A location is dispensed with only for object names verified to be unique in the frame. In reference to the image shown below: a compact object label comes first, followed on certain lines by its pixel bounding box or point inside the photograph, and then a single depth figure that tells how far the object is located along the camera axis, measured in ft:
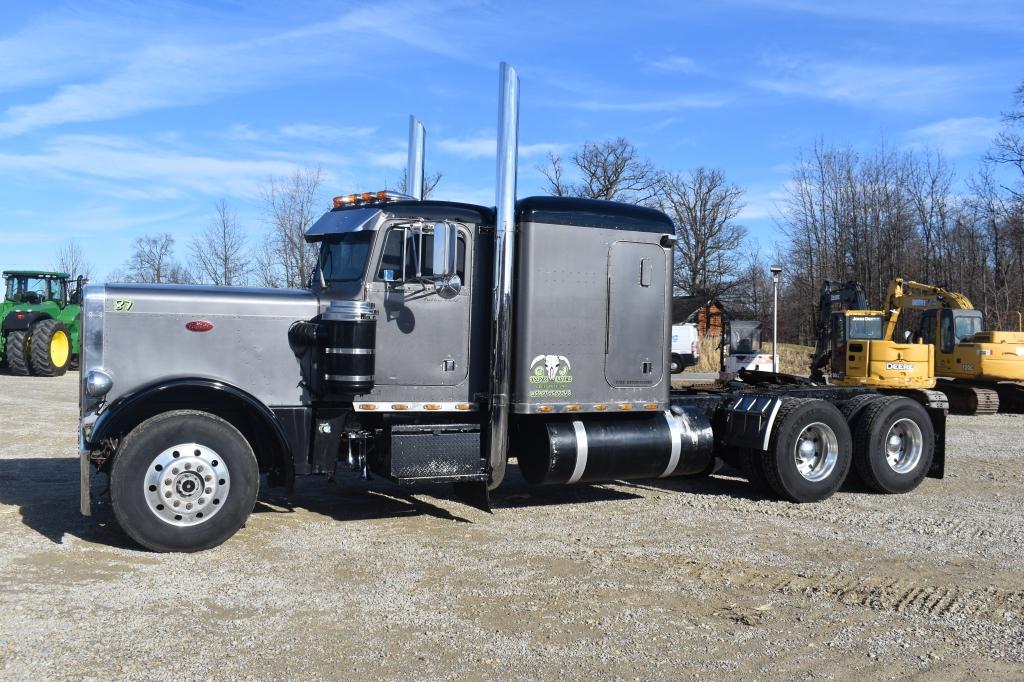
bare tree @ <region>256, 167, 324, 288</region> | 97.71
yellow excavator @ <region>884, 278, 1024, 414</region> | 71.82
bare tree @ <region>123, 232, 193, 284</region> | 159.19
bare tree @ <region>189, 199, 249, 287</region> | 124.57
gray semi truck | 22.82
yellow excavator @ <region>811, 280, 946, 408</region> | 66.64
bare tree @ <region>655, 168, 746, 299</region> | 204.03
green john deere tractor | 78.18
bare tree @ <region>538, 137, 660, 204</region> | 172.65
